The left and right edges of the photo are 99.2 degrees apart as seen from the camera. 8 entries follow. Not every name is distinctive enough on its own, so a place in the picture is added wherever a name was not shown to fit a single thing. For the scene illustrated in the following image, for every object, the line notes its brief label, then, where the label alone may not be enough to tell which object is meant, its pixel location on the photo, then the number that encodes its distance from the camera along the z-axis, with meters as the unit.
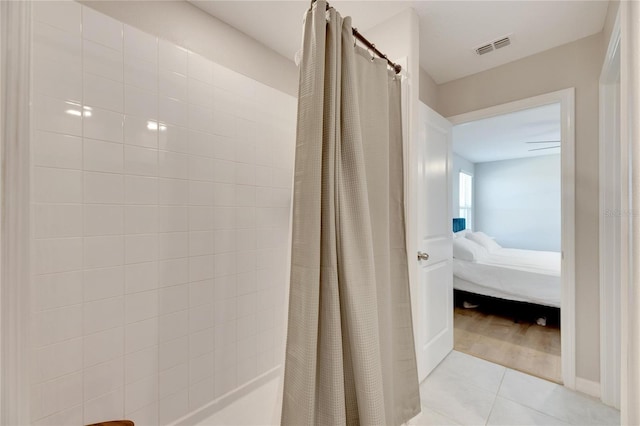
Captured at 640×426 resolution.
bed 2.88
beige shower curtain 0.94
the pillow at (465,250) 3.52
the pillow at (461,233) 4.47
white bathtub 1.56
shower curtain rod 1.22
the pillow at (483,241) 4.38
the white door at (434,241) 1.88
